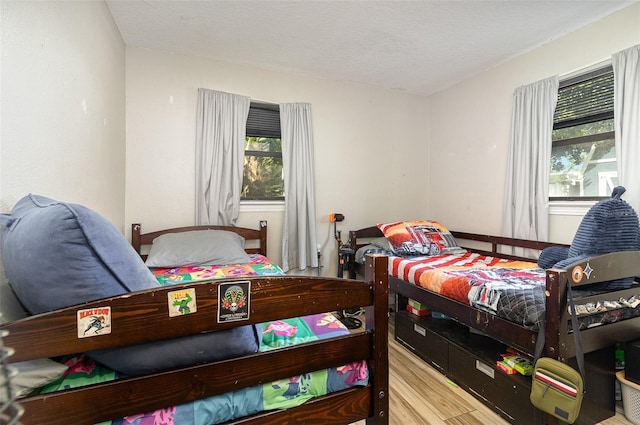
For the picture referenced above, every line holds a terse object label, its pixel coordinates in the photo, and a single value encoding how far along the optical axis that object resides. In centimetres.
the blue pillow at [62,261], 67
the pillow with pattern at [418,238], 276
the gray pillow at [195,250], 224
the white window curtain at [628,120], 192
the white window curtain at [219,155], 271
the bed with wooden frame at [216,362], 65
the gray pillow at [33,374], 63
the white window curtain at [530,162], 242
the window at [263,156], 299
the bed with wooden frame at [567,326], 126
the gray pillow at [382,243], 293
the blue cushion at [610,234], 148
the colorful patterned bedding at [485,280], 144
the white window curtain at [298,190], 298
